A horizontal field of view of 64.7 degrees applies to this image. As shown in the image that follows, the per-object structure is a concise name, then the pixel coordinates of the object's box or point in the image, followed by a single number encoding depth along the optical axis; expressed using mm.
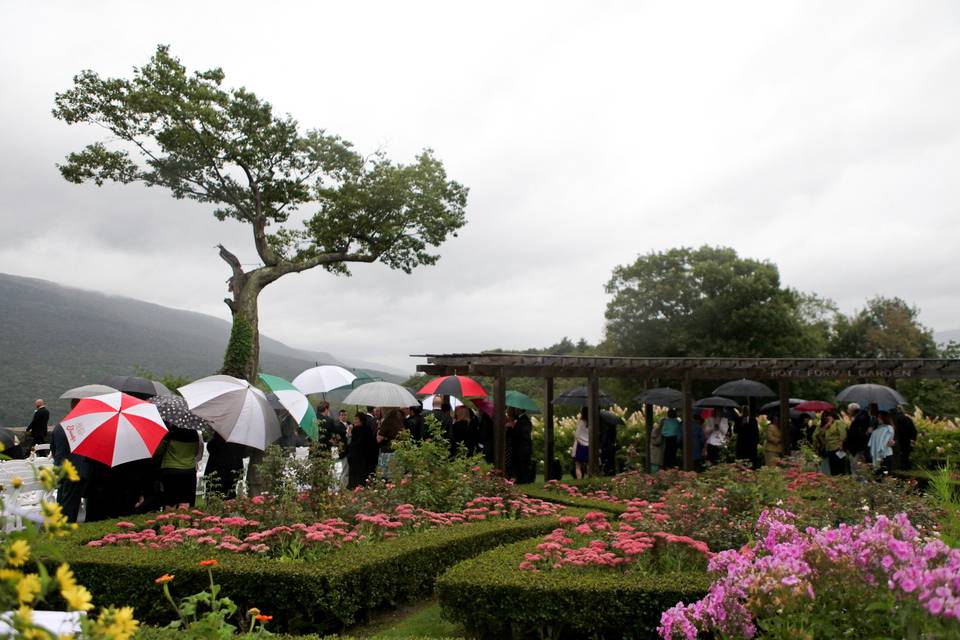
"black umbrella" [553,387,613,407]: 15359
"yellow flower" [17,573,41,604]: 1614
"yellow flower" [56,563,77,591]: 1584
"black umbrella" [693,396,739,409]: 14438
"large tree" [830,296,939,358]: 37938
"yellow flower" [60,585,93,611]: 1587
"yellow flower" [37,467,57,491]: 1860
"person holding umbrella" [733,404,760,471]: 13703
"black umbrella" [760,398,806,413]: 17569
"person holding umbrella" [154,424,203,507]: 7672
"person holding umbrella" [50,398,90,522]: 7000
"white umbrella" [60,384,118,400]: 7936
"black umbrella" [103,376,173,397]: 8578
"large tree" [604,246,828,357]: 34125
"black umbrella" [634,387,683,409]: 14367
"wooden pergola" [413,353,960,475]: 13023
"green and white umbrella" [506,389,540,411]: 13285
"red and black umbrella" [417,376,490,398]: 12508
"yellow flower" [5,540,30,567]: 1708
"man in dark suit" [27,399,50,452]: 15109
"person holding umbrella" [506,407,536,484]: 12250
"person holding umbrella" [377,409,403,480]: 11141
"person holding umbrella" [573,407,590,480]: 13672
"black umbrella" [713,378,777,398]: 15102
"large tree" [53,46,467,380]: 22922
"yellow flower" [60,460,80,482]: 1920
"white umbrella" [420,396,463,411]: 15711
